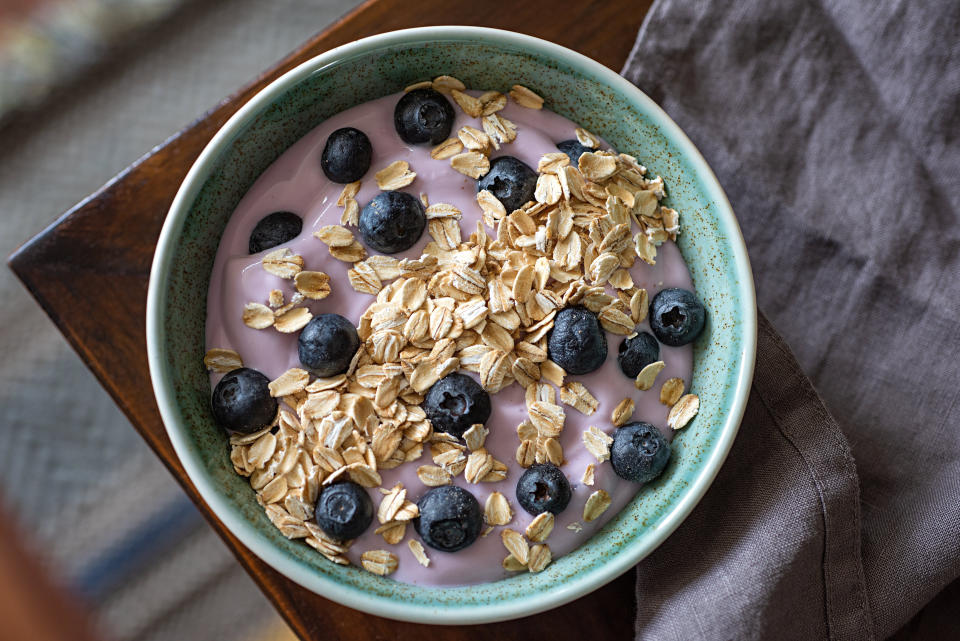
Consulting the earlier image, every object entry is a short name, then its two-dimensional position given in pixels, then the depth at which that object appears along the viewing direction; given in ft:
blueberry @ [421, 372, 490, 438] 1.20
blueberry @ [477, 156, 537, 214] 1.23
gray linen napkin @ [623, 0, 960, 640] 1.35
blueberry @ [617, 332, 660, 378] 1.23
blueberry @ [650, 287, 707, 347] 1.23
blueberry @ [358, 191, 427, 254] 1.21
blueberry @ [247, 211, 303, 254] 1.24
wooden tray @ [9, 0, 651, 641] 1.30
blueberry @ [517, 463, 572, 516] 1.20
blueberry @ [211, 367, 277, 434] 1.20
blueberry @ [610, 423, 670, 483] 1.21
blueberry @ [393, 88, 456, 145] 1.24
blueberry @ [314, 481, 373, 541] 1.19
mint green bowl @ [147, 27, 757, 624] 1.18
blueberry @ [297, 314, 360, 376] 1.19
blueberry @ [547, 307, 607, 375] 1.20
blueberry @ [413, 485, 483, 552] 1.19
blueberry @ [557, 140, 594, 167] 1.26
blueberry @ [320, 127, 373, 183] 1.23
